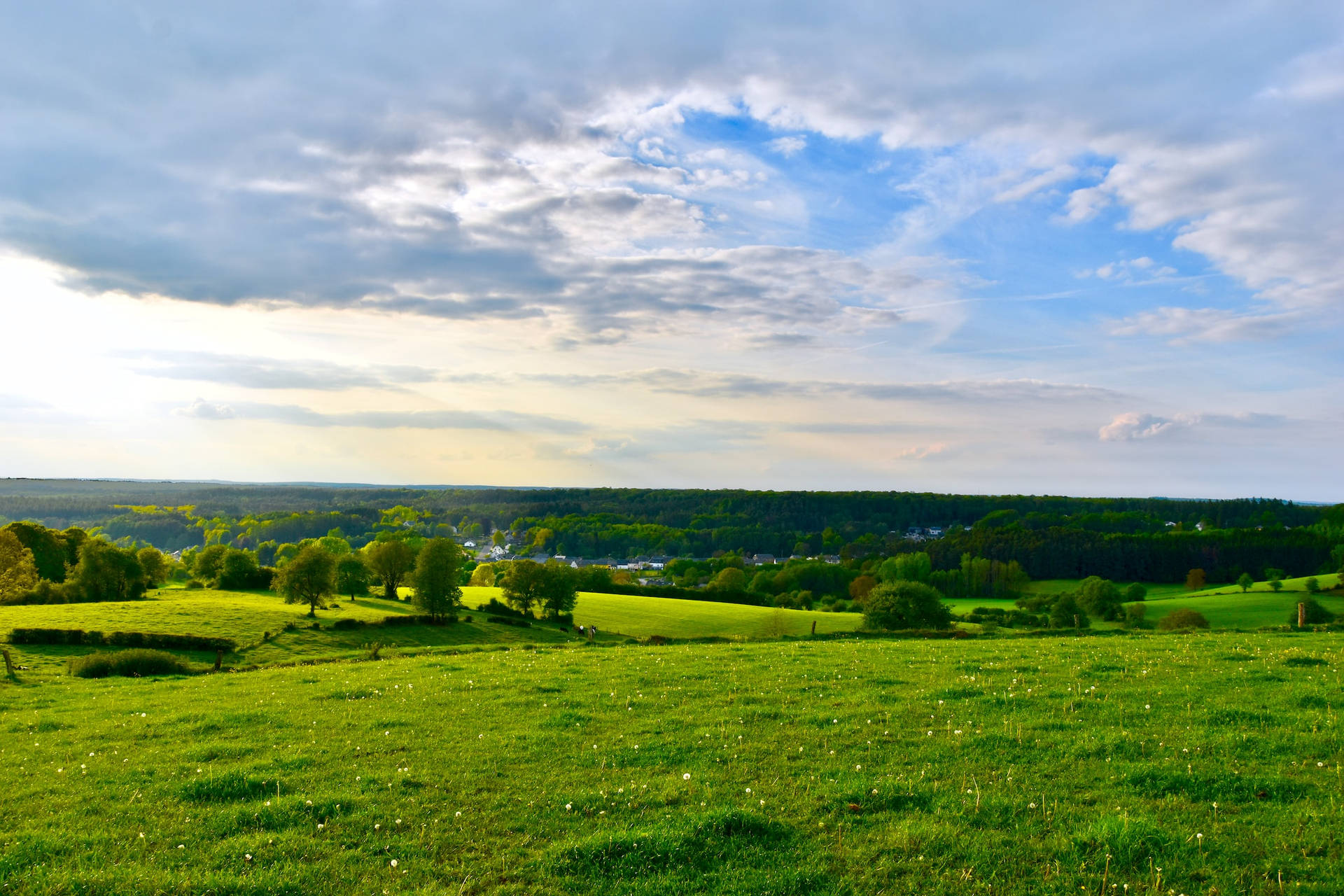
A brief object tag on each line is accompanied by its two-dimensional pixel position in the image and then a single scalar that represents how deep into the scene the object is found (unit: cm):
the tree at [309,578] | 6950
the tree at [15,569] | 6762
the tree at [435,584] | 7331
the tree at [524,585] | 7944
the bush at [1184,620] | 6438
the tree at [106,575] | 7319
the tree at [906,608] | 6781
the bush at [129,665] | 2578
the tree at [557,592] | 7931
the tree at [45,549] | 8056
